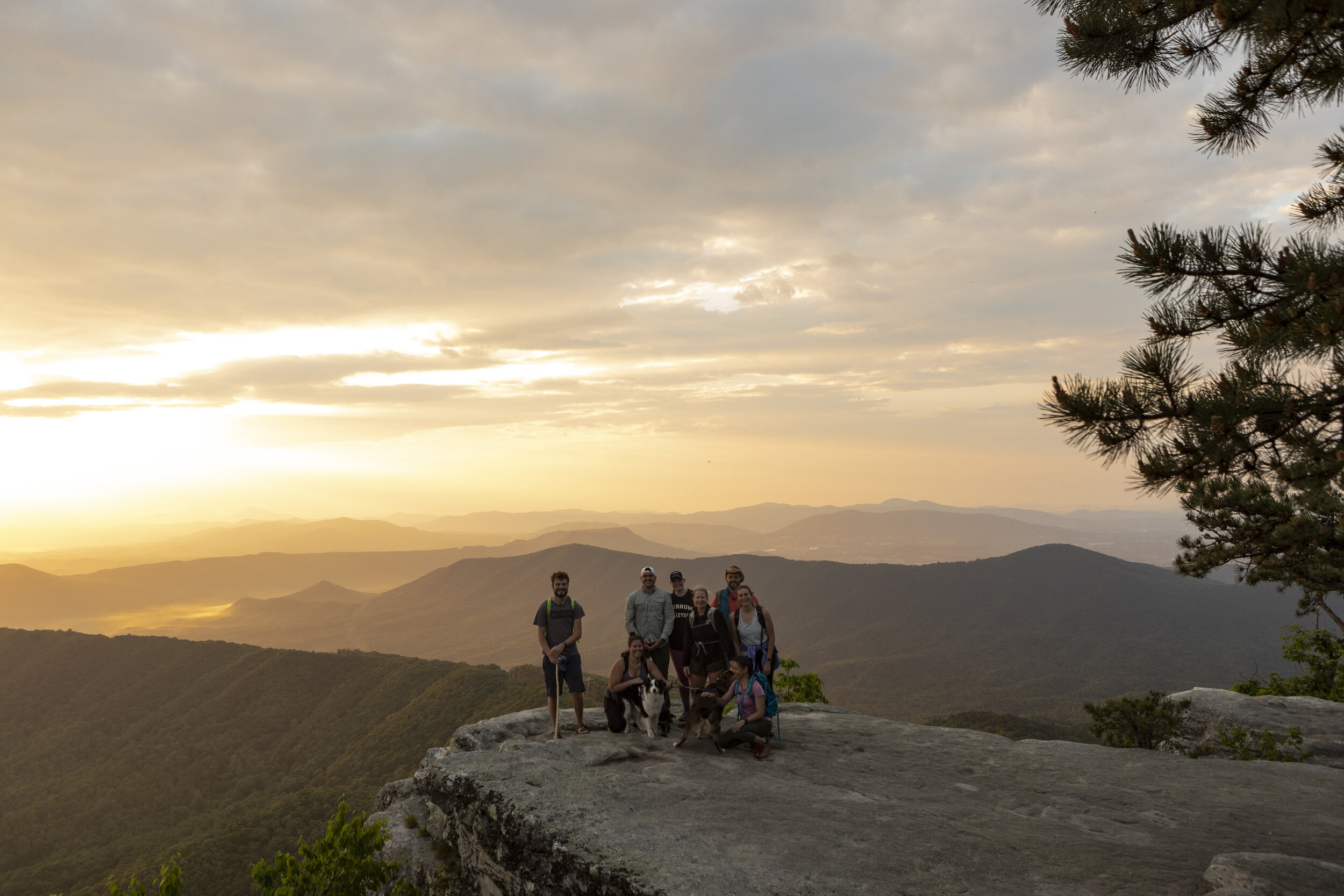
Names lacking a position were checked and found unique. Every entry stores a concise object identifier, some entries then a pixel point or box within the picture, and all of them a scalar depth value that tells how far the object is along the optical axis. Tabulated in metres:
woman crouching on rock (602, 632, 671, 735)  10.48
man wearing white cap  10.48
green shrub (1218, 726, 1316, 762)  13.30
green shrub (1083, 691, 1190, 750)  16.06
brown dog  10.36
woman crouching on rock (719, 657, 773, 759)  10.16
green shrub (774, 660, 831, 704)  20.00
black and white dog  10.62
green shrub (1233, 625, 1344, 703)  21.55
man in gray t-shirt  10.77
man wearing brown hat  10.55
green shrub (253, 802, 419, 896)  10.09
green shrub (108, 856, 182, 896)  8.38
